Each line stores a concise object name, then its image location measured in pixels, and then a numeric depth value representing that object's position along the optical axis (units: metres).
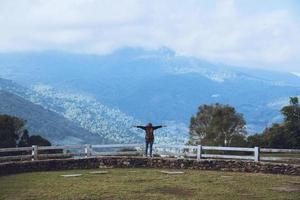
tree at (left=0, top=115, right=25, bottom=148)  59.68
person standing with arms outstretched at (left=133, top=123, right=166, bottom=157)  29.77
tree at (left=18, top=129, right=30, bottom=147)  63.13
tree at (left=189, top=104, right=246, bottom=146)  73.12
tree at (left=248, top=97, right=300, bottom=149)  59.09
